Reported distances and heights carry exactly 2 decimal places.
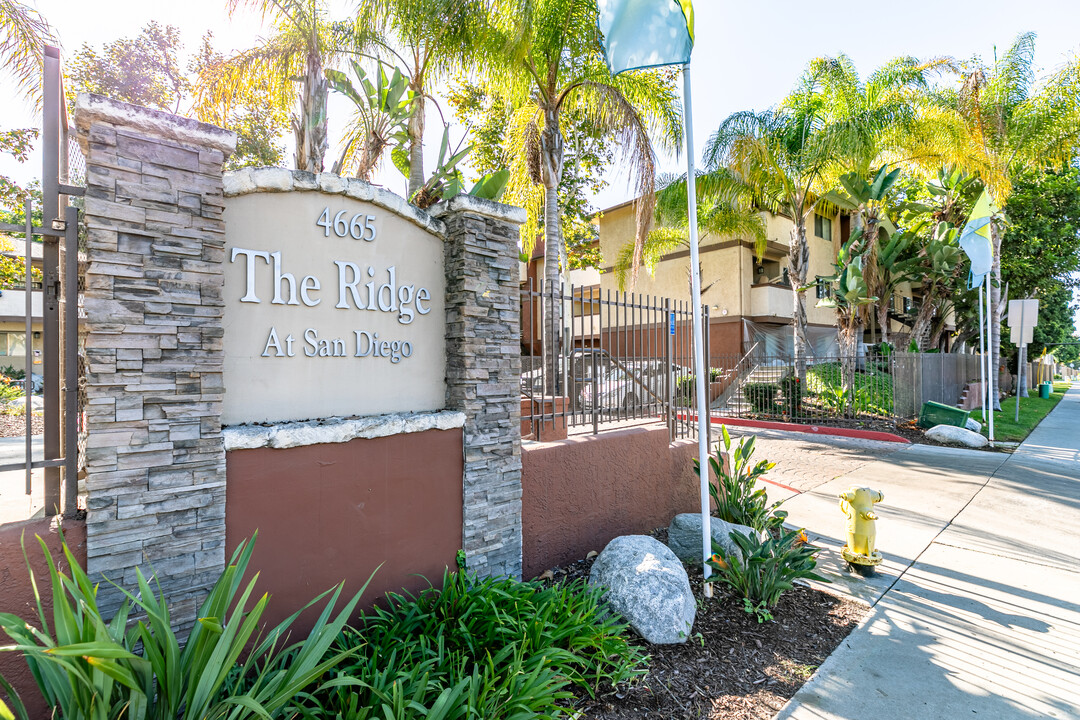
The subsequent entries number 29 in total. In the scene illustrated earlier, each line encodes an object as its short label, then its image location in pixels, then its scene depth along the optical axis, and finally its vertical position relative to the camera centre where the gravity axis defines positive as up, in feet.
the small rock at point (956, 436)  35.58 -5.34
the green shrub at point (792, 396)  44.93 -3.03
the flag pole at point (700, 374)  13.56 -0.35
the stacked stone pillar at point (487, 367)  12.43 -0.10
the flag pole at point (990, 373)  38.71 -1.04
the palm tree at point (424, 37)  26.84 +17.49
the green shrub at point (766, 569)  12.98 -5.23
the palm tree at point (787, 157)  42.01 +16.66
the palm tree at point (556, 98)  26.99 +14.90
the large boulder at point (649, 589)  11.49 -5.20
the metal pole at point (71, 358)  8.16 +0.13
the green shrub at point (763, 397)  47.60 -3.28
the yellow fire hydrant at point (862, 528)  14.92 -4.79
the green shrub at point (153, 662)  6.09 -3.79
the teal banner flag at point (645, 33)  13.11 +8.42
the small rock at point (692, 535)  15.39 -5.19
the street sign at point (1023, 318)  40.96 +3.21
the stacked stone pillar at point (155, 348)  8.00 +0.28
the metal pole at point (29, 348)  7.08 +0.25
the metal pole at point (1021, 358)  41.36 +0.10
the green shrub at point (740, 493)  16.74 -4.33
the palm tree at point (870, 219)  43.93 +13.02
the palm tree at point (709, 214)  47.37 +14.76
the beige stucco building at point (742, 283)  59.77 +9.49
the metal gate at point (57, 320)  8.17 +0.74
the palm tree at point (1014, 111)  44.93 +21.61
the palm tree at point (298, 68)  27.35 +16.49
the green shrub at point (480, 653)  8.02 -5.12
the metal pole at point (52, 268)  8.17 +1.61
